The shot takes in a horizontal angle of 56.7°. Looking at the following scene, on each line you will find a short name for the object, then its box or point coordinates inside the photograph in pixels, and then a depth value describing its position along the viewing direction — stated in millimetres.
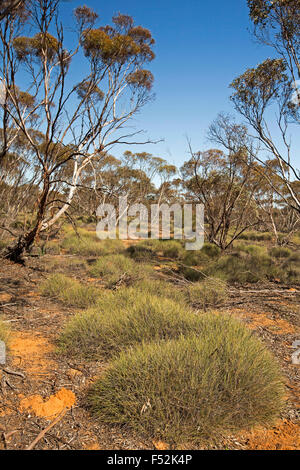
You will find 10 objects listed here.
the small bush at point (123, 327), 3203
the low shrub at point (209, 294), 5087
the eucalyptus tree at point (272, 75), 5809
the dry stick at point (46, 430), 1809
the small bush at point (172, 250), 11883
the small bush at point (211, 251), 10565
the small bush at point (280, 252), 11920
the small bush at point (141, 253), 10284
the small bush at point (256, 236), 20242
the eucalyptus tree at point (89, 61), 4309
